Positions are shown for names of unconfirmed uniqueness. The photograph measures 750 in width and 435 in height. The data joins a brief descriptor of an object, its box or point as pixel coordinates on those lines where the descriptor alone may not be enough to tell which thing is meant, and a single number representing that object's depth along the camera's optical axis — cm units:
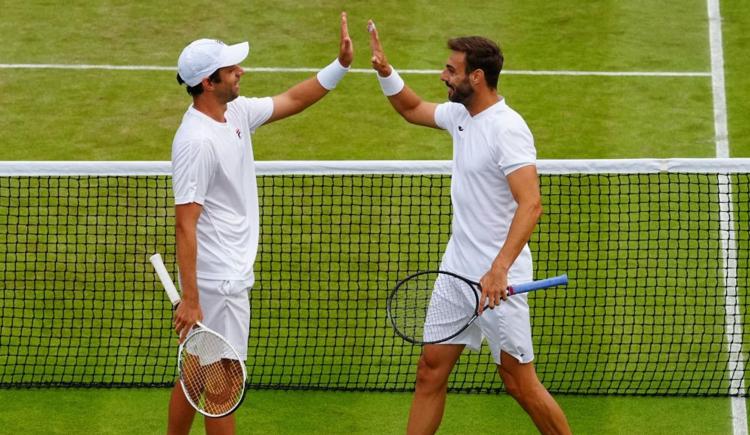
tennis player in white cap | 1482
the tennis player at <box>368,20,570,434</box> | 1512
